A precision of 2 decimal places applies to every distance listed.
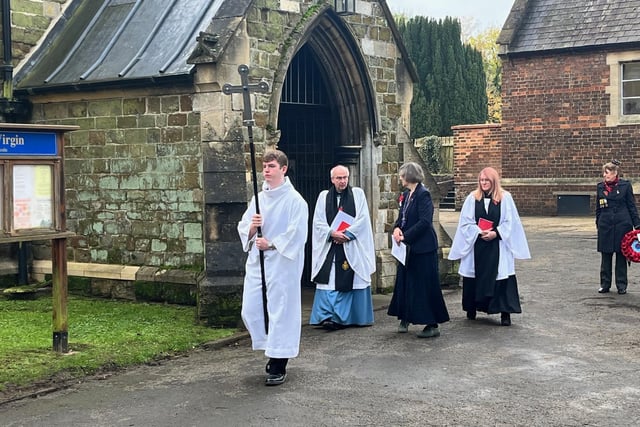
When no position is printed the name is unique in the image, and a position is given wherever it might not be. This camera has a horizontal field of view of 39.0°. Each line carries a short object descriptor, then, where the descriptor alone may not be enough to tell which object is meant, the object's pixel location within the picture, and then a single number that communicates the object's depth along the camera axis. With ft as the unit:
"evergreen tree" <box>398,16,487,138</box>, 118.73
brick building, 79.30
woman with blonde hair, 31.86
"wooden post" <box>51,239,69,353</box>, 26.32
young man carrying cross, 23.25
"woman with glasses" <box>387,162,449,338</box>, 29.78
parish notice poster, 24.88
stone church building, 32.96
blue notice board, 24.54
